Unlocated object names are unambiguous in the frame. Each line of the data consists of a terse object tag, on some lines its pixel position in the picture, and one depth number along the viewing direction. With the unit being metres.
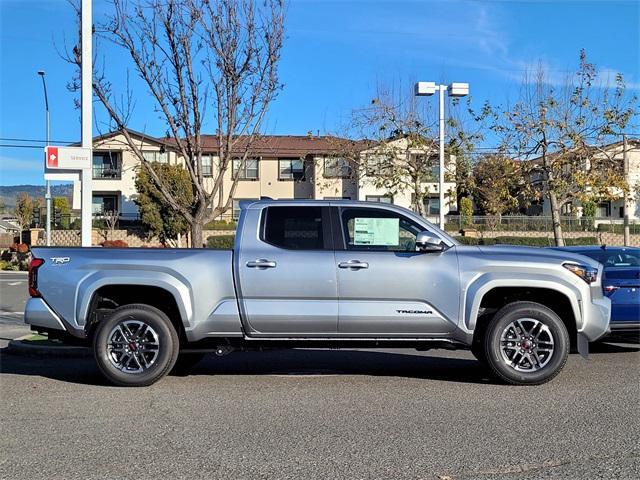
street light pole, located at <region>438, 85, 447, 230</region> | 16.38
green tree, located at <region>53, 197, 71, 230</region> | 42.97
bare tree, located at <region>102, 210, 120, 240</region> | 39.62
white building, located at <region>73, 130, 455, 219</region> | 43.97
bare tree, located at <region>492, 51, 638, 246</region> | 20.06
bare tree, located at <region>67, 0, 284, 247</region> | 11.55
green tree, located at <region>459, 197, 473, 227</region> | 46.91
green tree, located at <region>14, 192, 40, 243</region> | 48.66
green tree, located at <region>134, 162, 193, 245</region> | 39.03
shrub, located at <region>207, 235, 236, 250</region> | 31.73
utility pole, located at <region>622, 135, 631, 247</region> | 22.27
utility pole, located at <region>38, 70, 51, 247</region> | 32.64
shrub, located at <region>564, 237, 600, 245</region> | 35.06
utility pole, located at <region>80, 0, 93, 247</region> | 9.98
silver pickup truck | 7.07
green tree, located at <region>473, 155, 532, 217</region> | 21.88
